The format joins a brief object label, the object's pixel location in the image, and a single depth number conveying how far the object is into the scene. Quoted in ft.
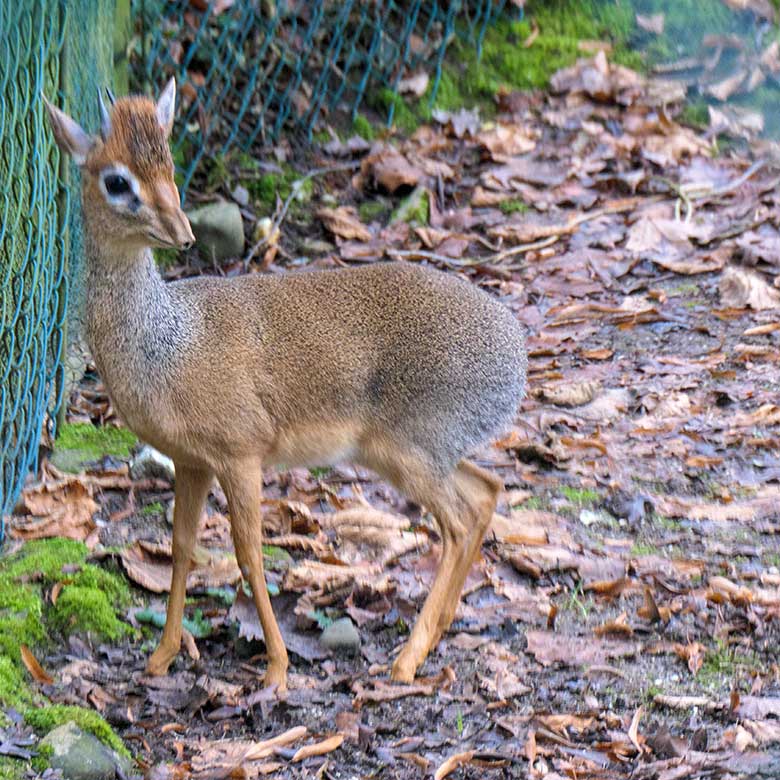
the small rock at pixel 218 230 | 44.04
